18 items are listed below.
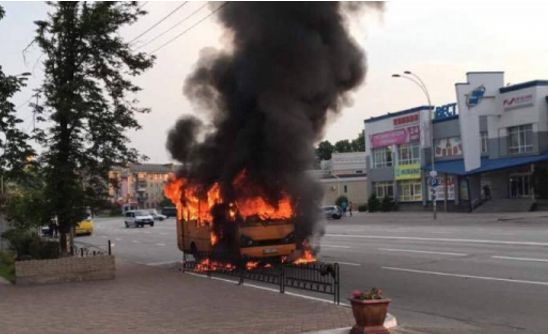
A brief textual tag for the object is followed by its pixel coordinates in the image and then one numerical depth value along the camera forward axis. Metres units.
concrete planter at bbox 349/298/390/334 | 7.15
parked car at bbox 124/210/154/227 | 53.75
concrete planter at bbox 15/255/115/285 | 13.81
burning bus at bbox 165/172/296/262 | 15.09
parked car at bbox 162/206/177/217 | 84.62
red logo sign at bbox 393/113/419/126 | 53.80
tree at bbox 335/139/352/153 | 122.88
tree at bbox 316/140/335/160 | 120.31
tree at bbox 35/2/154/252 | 14.98
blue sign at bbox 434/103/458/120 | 50.88
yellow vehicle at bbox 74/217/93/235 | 42.84
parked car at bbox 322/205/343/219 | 48.98
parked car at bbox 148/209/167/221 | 69.03
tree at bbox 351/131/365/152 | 121.40
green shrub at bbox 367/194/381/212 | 57.35
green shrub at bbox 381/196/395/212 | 56.03
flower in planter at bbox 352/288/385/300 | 7.27
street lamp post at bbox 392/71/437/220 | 39.44
